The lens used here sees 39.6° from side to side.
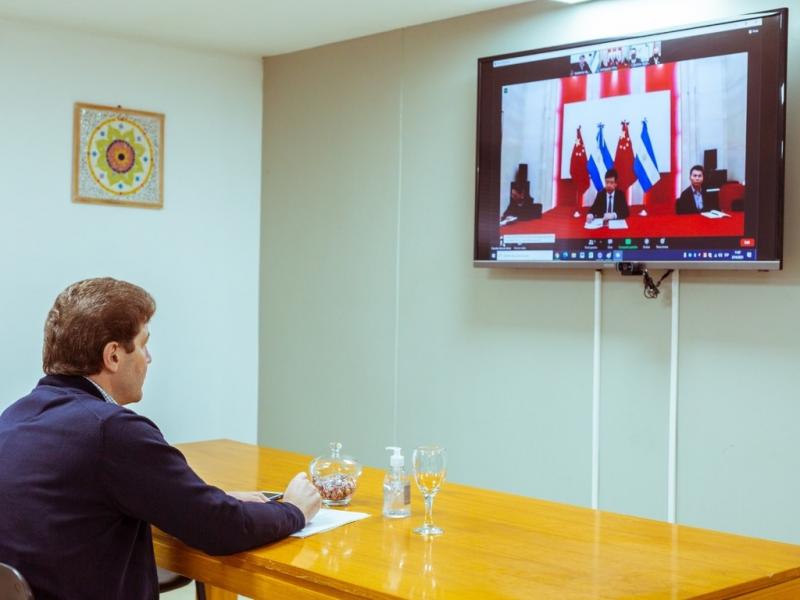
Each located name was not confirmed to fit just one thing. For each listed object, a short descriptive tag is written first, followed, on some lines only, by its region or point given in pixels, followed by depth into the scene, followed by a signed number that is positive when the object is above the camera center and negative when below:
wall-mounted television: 3.76 +0.52
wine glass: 2.43 -0.40
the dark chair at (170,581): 3.14 -0.85
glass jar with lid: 2.73 -0.48
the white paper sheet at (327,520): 2.46 -0.54
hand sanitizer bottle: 2.60 -0.48
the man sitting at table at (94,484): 2.20 -0.40
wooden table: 2.02 -0.54
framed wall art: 5.21 +0.60
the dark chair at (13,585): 2.01 -0.55
